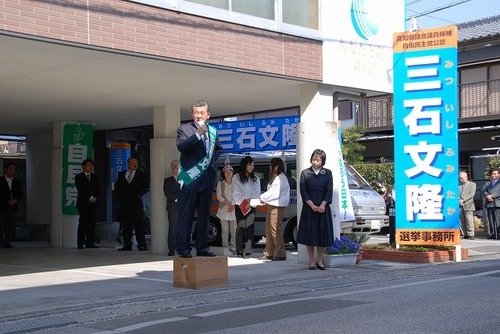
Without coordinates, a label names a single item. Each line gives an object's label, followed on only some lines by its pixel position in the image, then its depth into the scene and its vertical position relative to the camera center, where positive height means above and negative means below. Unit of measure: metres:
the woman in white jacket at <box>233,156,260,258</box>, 13.50 -0.24
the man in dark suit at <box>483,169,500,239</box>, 19.42 -0.42
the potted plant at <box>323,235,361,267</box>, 11.98 -1.04
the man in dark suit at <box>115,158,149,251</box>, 15.18 -0.14
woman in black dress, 11.31 -0.23
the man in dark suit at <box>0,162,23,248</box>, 16.84 -0.21
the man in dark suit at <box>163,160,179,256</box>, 13.98 -0.20
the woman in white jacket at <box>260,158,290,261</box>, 12.88 -0.29
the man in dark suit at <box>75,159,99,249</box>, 15.91 -0.22
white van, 15.88 -0.48
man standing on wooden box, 8.88 +0.20
